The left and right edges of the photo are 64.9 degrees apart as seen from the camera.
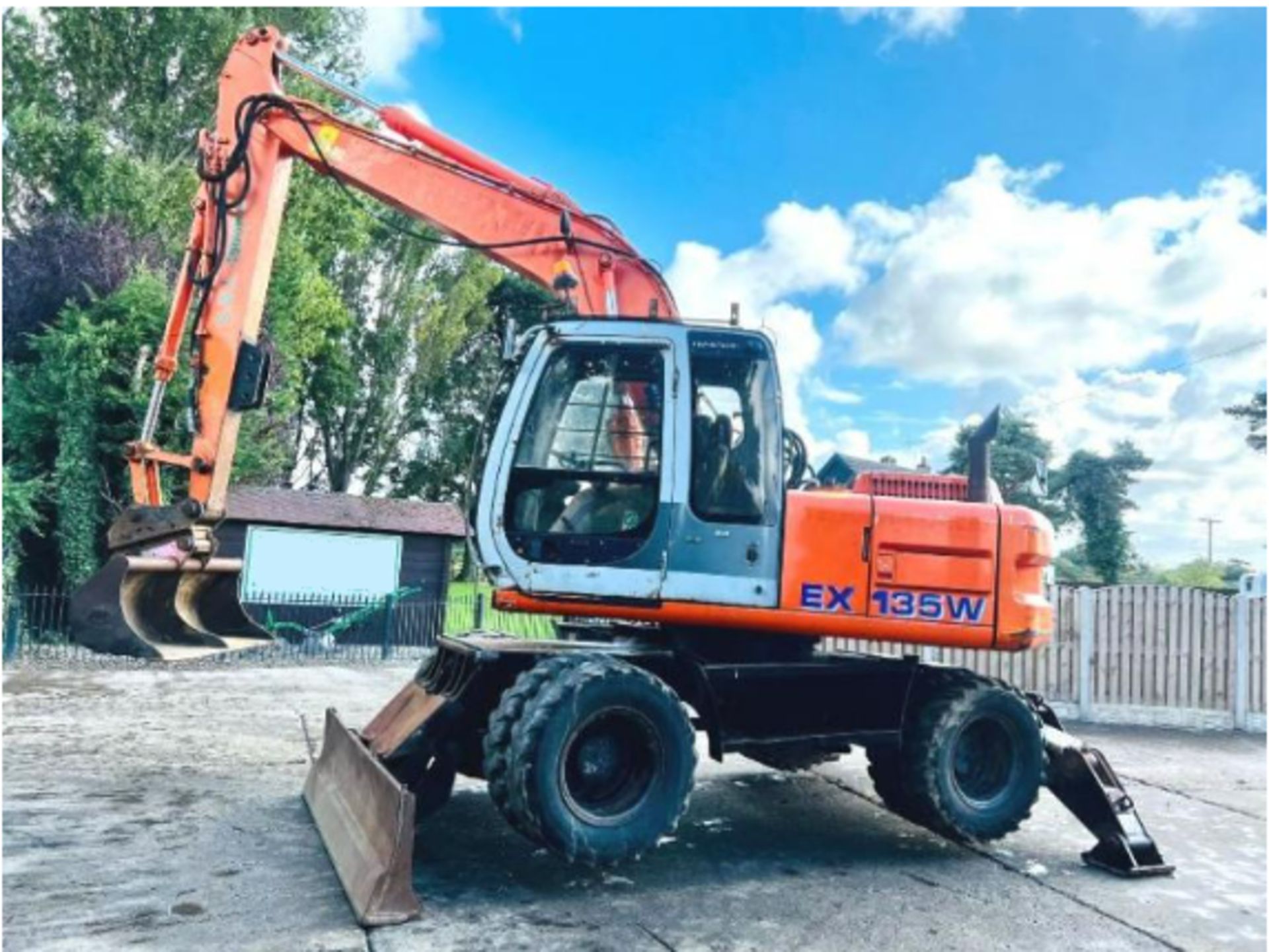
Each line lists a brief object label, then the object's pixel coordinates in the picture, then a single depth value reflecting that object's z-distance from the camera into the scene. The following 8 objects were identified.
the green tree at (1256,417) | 27.75
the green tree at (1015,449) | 28.09
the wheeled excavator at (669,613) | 4.64
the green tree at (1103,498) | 31.97
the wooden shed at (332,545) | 17.98
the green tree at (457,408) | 33.12
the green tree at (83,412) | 16.08
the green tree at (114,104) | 19.31
